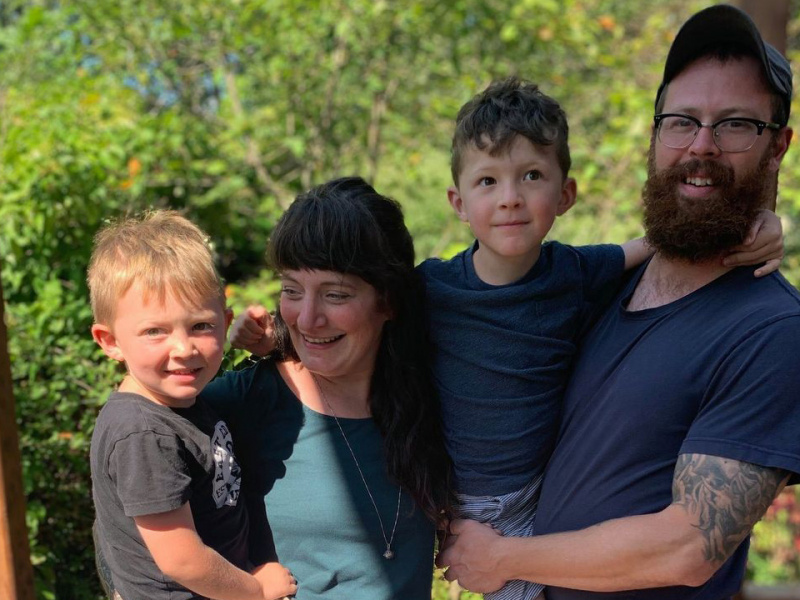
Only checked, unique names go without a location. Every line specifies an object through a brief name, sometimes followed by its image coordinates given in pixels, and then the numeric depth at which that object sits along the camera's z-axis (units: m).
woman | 2.00
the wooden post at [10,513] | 2.03
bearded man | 1.71
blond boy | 1.79
